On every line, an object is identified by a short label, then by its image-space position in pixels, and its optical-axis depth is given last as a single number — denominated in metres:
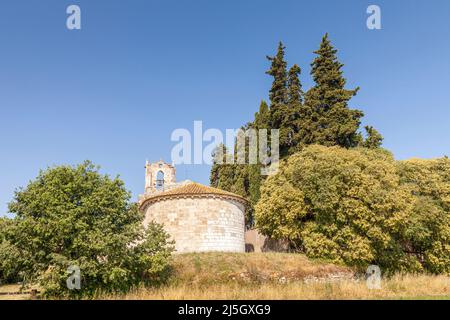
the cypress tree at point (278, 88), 39.94
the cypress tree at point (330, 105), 35.31
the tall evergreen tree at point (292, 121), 38.28
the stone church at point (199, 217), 26.83
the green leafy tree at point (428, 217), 26.36
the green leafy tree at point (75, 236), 15.72
